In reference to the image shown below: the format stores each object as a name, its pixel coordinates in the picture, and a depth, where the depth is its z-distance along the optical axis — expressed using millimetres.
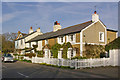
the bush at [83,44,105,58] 22578
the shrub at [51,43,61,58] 26173
